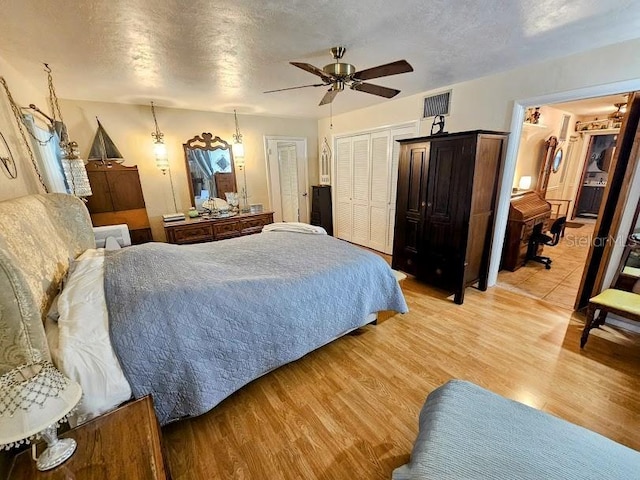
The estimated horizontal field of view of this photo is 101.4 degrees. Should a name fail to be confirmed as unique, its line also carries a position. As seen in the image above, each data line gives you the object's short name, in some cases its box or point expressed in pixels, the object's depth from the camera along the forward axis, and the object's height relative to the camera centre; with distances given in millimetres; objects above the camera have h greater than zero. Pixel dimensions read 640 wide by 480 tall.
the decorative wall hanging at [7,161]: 1698 +93
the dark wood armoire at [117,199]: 3227 -316
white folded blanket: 2901 -655
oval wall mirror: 4879 +32
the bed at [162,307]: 1153 -741
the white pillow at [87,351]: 1129 -762
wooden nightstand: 837 -934
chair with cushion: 1884 -1032
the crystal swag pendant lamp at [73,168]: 2326 +53
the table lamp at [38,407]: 723 -660
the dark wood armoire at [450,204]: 2580 -408
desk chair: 3691 -1049
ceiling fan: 1785 +652
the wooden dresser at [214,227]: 3506 -793
